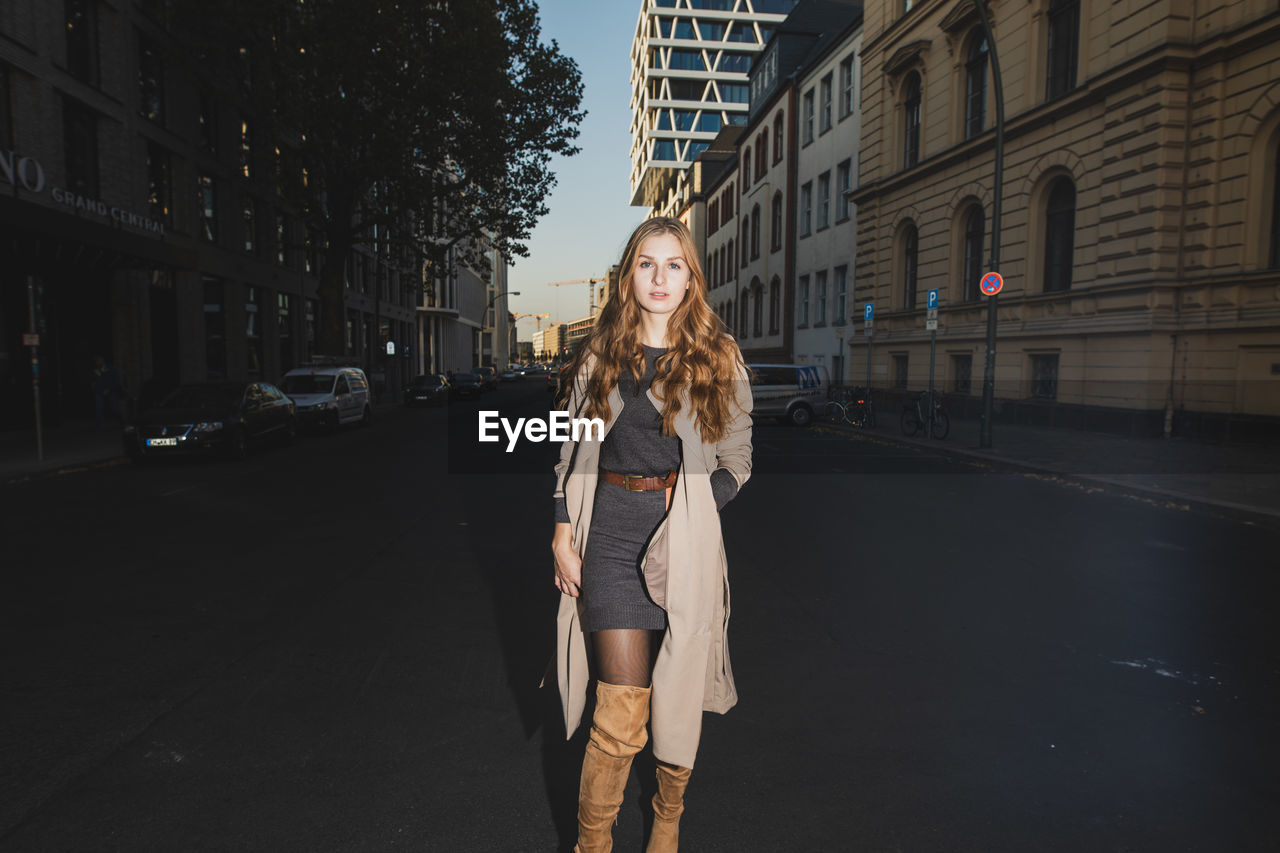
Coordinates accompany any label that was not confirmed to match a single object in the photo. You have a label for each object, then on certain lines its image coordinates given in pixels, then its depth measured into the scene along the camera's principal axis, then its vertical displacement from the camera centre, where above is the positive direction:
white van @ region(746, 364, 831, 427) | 23.06 -0.76
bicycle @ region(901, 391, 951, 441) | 17.62 -1.14
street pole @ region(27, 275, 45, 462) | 11.95 +0.23
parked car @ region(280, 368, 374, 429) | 19.22 -0.86
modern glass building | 83.38 +30.79
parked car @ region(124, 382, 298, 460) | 12.82 -1.02
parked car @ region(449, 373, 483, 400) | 40.50 -1.21
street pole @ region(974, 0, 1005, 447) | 15.13 +0.99
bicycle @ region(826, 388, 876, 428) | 20.91 -1.18
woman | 2.23 -0.43
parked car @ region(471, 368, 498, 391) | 48.83 -1.07
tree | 22.80 +7.88
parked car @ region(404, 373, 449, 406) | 34.78 -1.23
